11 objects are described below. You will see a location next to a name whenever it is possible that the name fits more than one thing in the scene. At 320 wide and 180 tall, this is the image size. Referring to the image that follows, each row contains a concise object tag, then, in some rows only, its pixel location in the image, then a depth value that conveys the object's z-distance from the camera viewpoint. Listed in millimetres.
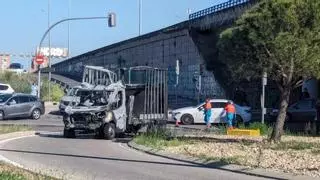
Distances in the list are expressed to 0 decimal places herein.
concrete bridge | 61281
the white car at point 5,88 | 57481
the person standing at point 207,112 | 34025
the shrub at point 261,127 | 25739
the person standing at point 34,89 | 58994
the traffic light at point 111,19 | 50012
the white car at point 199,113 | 39969
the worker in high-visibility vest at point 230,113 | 31462
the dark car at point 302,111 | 41000
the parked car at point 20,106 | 42156
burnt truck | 26578
